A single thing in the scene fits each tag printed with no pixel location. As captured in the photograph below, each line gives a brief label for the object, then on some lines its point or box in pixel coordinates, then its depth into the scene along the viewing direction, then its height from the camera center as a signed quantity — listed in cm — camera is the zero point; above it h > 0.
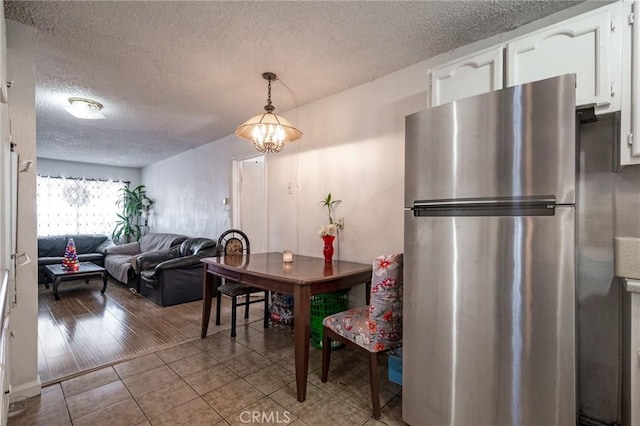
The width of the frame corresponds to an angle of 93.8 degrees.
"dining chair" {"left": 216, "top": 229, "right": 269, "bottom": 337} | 290 -77
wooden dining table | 193 -49
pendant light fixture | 232 +64
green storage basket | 264 -87
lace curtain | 618 +12
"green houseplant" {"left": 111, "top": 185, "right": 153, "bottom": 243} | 697 -10
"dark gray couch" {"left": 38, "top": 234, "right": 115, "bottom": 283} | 572 -75
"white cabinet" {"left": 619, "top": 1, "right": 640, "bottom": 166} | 128 +53
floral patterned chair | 174 -65
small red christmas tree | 445 -75
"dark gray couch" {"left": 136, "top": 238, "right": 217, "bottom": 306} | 392 -84
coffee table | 421 -91
